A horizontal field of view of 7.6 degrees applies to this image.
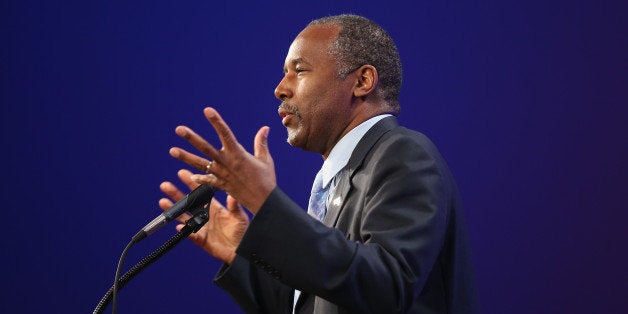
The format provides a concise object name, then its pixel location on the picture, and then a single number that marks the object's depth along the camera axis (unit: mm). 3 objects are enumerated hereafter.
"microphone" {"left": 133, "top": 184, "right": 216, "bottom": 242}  6901
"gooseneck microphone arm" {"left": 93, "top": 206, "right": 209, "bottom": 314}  6914
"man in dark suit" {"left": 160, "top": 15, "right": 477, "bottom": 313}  6740
